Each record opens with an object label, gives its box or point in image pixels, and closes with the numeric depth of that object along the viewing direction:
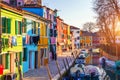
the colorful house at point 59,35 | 25.99
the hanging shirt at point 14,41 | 9.61
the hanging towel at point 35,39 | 13.72
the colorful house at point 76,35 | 53.16
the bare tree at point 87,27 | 59.70
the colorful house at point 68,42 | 36.60
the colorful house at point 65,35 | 32.16
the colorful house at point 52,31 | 18.62
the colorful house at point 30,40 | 12.51
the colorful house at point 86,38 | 61.83
